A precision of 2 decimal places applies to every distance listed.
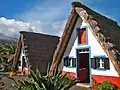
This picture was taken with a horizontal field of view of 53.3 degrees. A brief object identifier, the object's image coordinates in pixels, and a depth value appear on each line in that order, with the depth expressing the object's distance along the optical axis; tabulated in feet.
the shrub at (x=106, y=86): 23.40
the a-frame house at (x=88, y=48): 24.41
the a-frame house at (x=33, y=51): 42.24
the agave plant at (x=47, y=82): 13.27
